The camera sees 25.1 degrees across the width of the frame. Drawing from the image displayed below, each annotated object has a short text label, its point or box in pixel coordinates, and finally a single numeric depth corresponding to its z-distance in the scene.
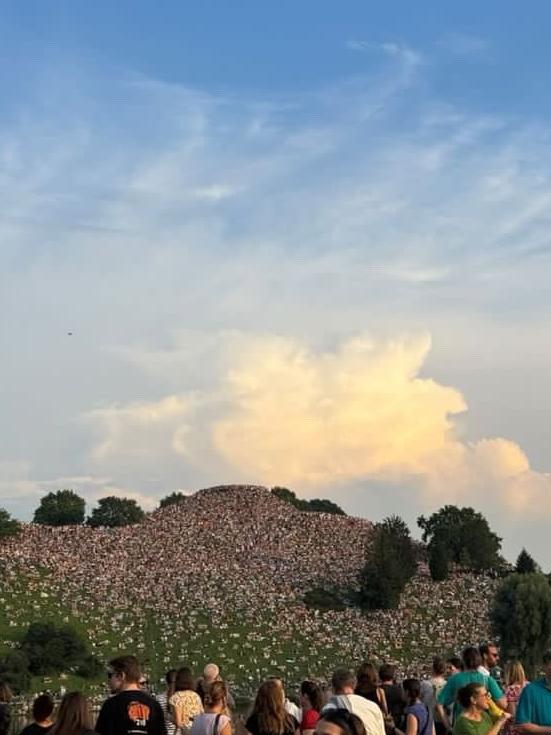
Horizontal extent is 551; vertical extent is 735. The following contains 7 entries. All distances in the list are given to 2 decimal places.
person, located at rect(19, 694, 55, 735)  13.06
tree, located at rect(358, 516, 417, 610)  104.19
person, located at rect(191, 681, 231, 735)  15.10
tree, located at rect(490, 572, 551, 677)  83.31
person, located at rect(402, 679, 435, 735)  17.58
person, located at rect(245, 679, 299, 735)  14.38
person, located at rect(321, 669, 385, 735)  14.46
